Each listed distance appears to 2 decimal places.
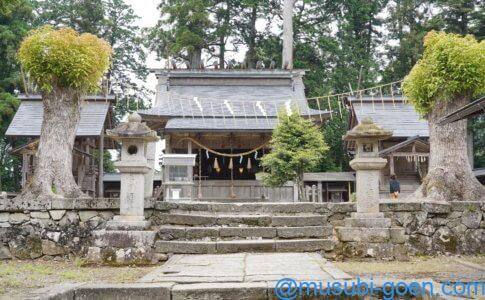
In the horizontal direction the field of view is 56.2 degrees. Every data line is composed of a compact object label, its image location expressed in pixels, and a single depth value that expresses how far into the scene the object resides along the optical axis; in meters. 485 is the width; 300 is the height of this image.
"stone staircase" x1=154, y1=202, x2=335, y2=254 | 7.57
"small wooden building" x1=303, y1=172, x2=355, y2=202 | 22.56
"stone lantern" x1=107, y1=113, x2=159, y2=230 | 7.88
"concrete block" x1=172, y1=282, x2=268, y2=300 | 4.50
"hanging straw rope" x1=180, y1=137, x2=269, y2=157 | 18.32
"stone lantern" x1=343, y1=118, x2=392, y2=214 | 8.06
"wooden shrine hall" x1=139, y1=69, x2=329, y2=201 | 18.55
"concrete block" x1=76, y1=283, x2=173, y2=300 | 4.54
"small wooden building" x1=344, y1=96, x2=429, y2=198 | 19.75
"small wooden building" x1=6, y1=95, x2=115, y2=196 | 19.64
